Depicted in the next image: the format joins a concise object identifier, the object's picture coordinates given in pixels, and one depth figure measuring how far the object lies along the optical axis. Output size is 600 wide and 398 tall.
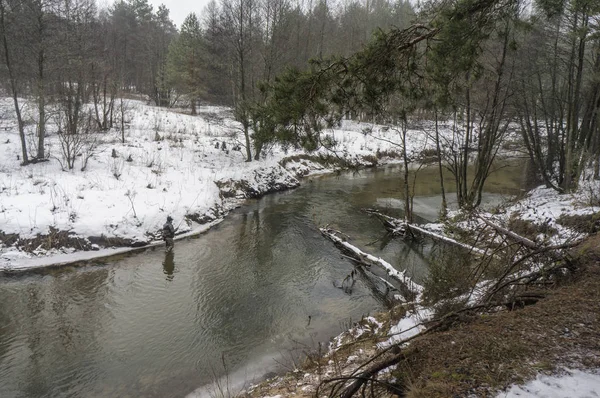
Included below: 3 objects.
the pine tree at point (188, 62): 31.28
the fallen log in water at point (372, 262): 7.71
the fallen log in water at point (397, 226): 11.65
